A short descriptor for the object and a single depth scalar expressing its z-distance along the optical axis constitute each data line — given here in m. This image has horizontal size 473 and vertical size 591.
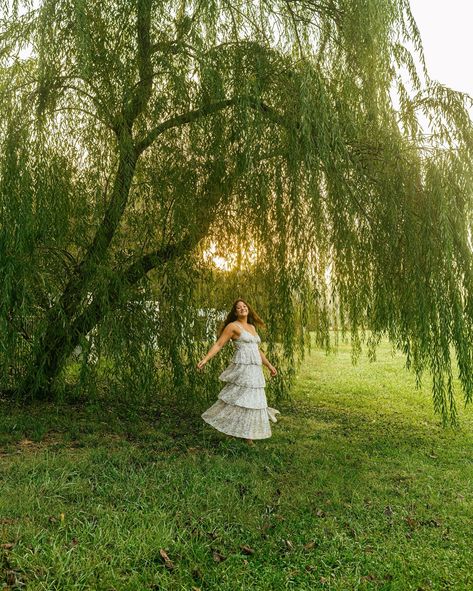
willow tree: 5.58
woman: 6.01
